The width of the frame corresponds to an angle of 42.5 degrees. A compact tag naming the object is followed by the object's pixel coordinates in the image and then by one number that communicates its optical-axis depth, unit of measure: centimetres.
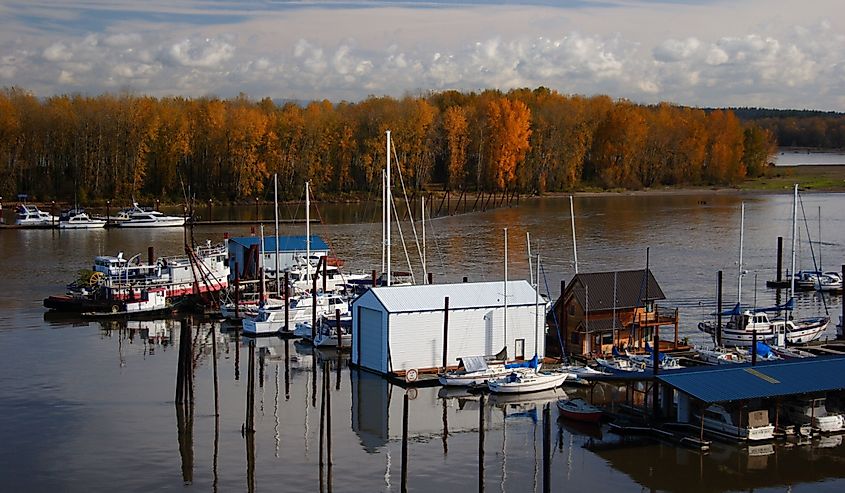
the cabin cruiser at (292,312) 4209
